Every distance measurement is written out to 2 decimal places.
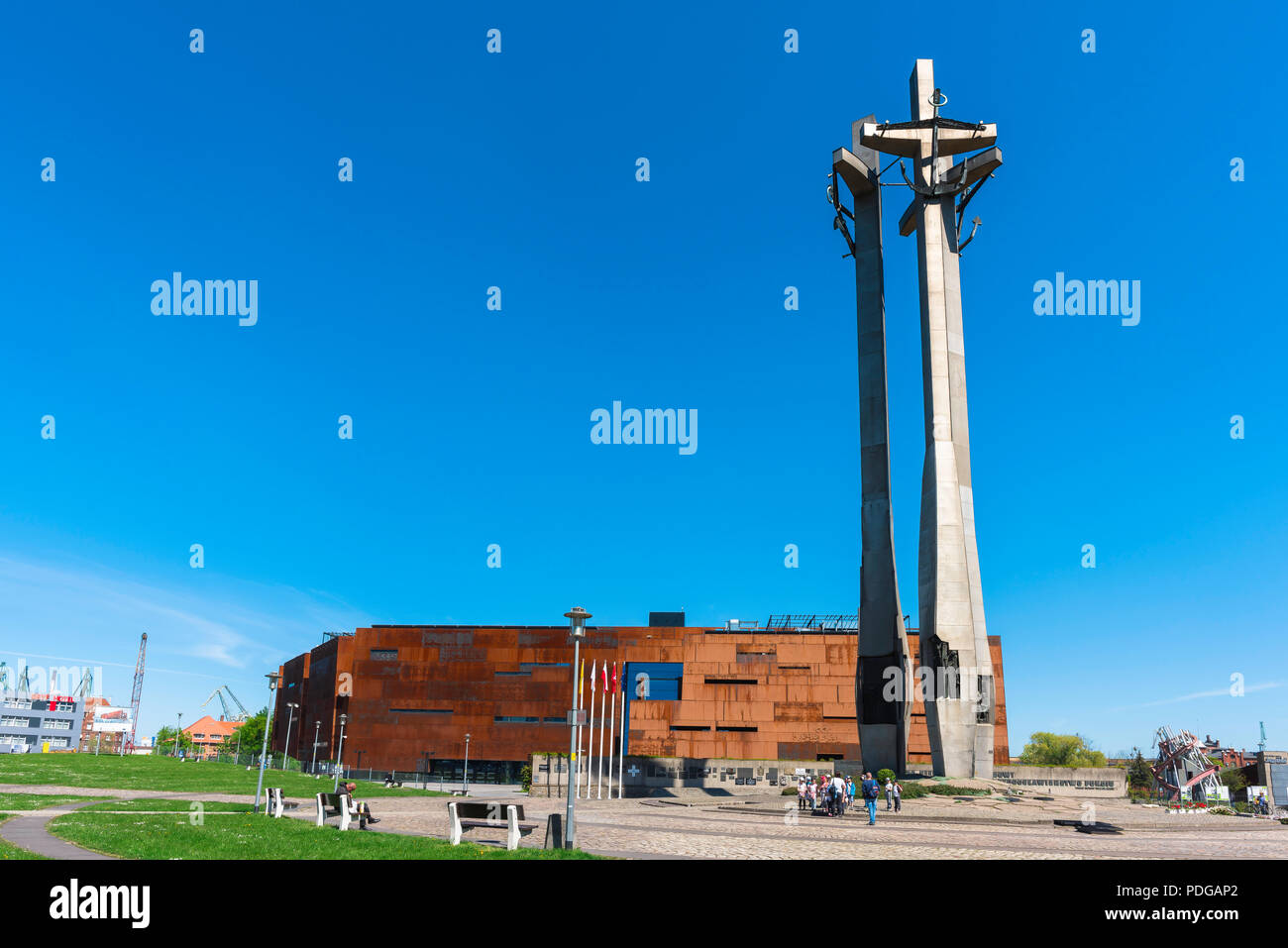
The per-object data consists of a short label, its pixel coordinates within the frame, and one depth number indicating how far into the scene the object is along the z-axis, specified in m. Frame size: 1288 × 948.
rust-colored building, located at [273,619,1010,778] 79.38
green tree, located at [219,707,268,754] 158.36
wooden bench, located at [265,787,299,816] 25.84
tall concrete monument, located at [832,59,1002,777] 41.53
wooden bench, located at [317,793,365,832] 21.48
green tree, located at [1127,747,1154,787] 114.81
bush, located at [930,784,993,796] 36.34
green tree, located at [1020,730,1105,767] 137.62
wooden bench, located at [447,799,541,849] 18.12
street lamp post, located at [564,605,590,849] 18.47
